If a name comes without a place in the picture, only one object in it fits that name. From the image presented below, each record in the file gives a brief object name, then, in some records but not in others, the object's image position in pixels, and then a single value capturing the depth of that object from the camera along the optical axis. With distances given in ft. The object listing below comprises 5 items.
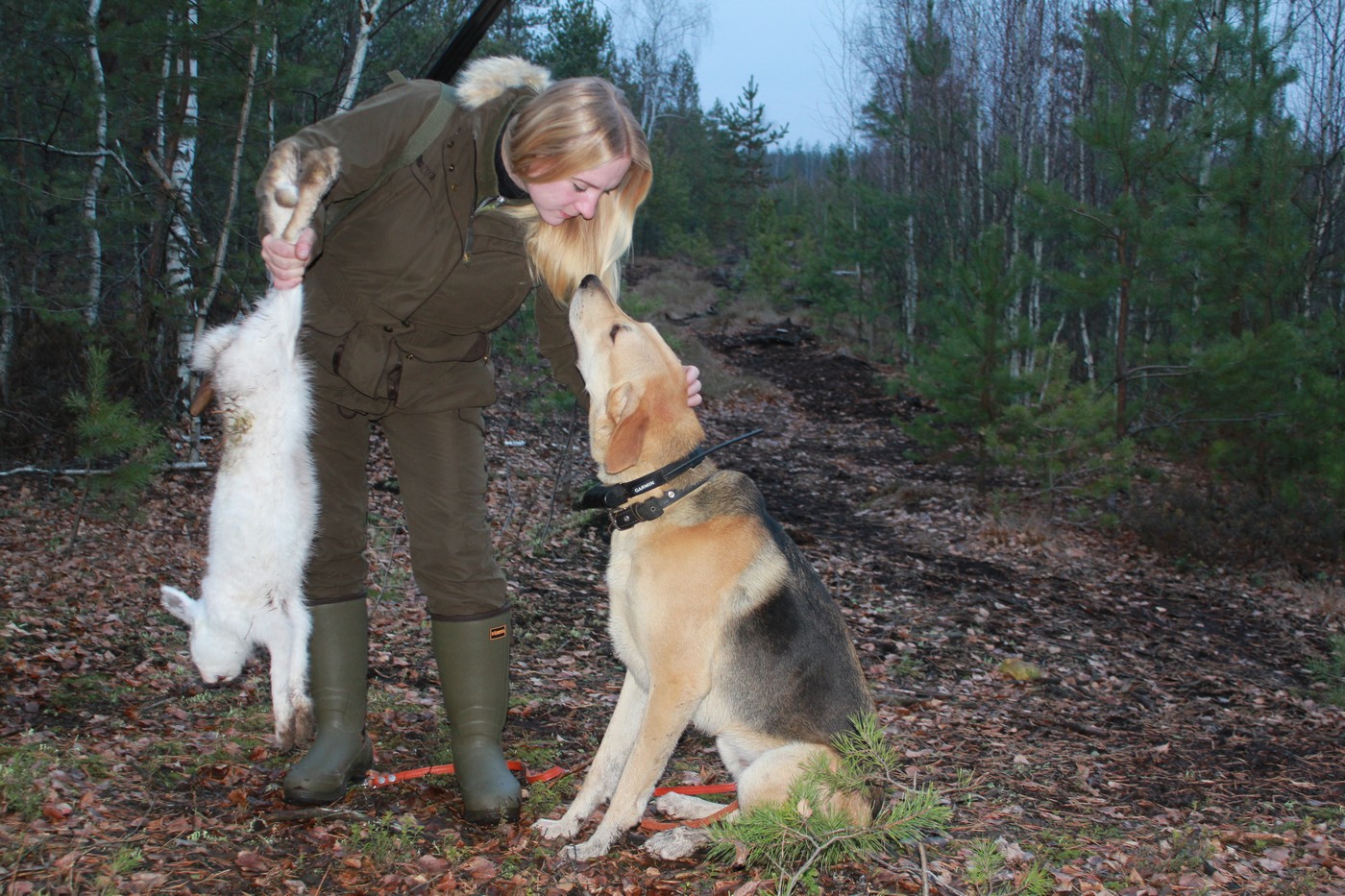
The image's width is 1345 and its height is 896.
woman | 9.07
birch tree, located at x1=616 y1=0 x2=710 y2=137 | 116.36
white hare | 9.07
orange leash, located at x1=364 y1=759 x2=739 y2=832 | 10.55
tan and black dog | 9.75
